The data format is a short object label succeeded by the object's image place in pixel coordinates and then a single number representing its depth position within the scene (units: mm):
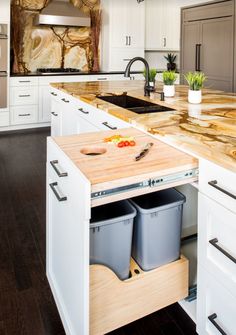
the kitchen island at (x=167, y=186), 1163
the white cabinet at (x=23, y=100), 5035
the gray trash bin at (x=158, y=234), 1438
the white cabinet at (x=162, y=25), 6184
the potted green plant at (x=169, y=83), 2516
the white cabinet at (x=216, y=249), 1173
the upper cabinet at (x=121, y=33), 5656
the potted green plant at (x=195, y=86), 2168
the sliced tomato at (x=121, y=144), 1479
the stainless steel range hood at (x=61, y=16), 5137
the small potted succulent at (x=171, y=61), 6446
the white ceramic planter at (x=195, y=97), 2246
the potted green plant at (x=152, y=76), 2848
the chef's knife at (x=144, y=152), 1315
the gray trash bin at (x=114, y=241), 1317
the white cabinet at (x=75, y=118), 2203
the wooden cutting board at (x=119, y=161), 1157
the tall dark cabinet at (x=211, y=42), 5113
